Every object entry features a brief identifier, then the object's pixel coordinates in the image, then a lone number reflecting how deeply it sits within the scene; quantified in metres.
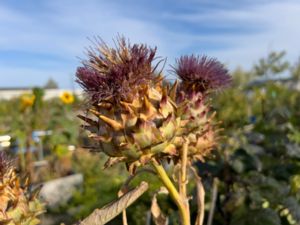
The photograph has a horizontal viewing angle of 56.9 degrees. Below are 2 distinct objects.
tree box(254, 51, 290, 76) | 7.95
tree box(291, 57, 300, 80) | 8.15
